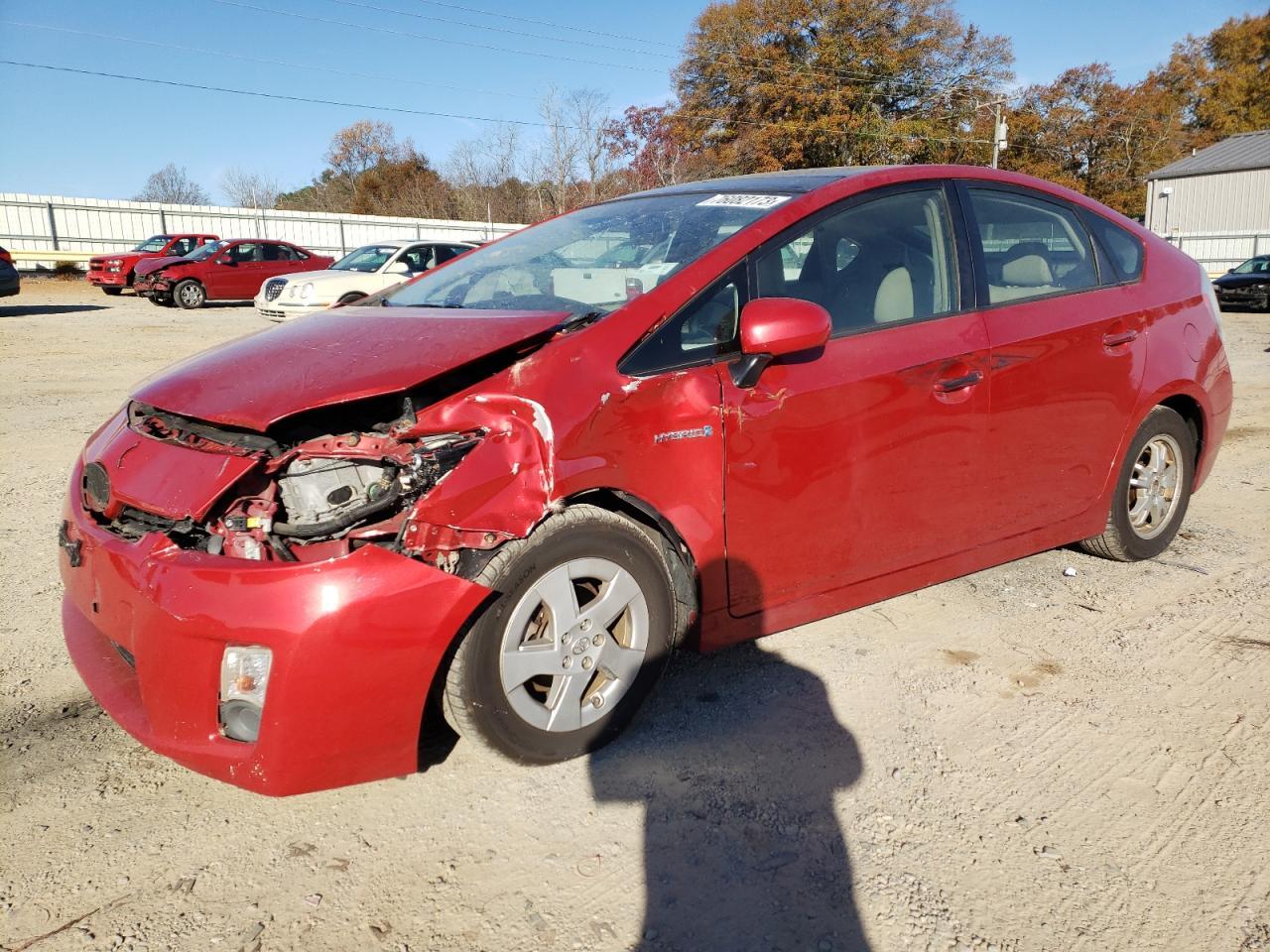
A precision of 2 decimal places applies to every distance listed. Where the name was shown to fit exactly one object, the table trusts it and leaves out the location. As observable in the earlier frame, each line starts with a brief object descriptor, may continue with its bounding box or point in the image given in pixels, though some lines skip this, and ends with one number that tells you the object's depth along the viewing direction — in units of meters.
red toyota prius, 2.34
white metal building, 45.53
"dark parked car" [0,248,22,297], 17.16
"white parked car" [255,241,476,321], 15.51
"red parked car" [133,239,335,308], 21.81
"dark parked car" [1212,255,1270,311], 20.48
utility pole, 37.12
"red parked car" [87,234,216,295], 24.03
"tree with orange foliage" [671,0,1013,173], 39.06
